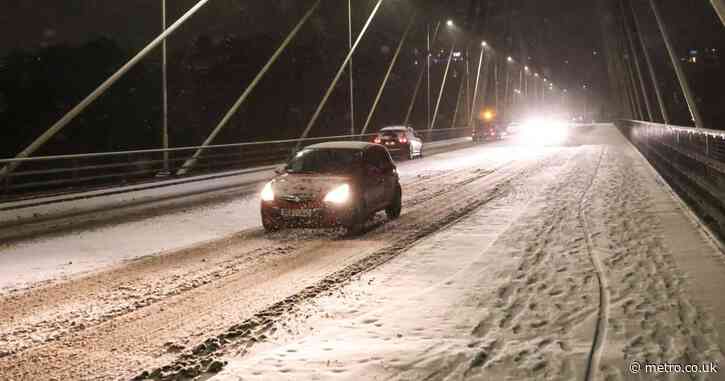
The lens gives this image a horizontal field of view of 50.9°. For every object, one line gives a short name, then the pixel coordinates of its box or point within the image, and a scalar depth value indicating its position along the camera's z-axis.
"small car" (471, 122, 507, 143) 57.81
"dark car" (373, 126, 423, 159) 35.44
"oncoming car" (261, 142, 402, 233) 11.76
